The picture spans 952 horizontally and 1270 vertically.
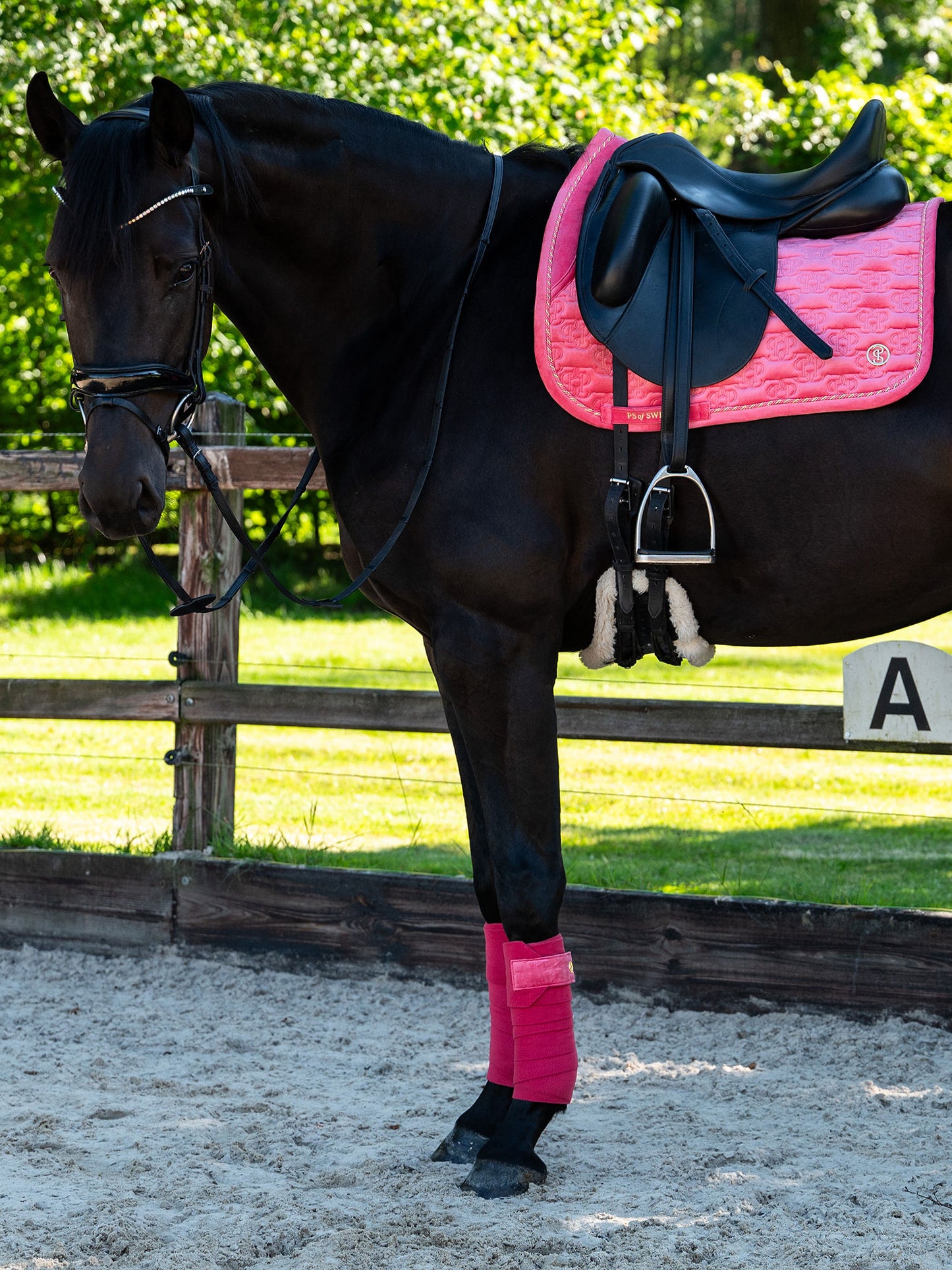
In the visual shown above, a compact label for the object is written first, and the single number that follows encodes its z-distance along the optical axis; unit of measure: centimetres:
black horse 471
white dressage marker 704
